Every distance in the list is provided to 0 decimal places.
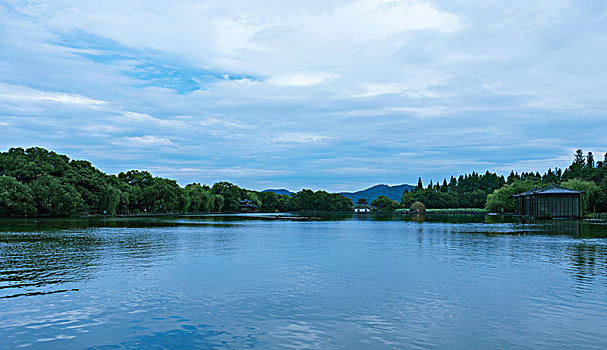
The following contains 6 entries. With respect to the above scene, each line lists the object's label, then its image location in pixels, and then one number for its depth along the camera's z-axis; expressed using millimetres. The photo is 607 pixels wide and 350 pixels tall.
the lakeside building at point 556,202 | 89312
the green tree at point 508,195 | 129000
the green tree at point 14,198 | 72188
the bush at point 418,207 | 179875
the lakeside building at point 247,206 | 181025
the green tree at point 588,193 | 97062
